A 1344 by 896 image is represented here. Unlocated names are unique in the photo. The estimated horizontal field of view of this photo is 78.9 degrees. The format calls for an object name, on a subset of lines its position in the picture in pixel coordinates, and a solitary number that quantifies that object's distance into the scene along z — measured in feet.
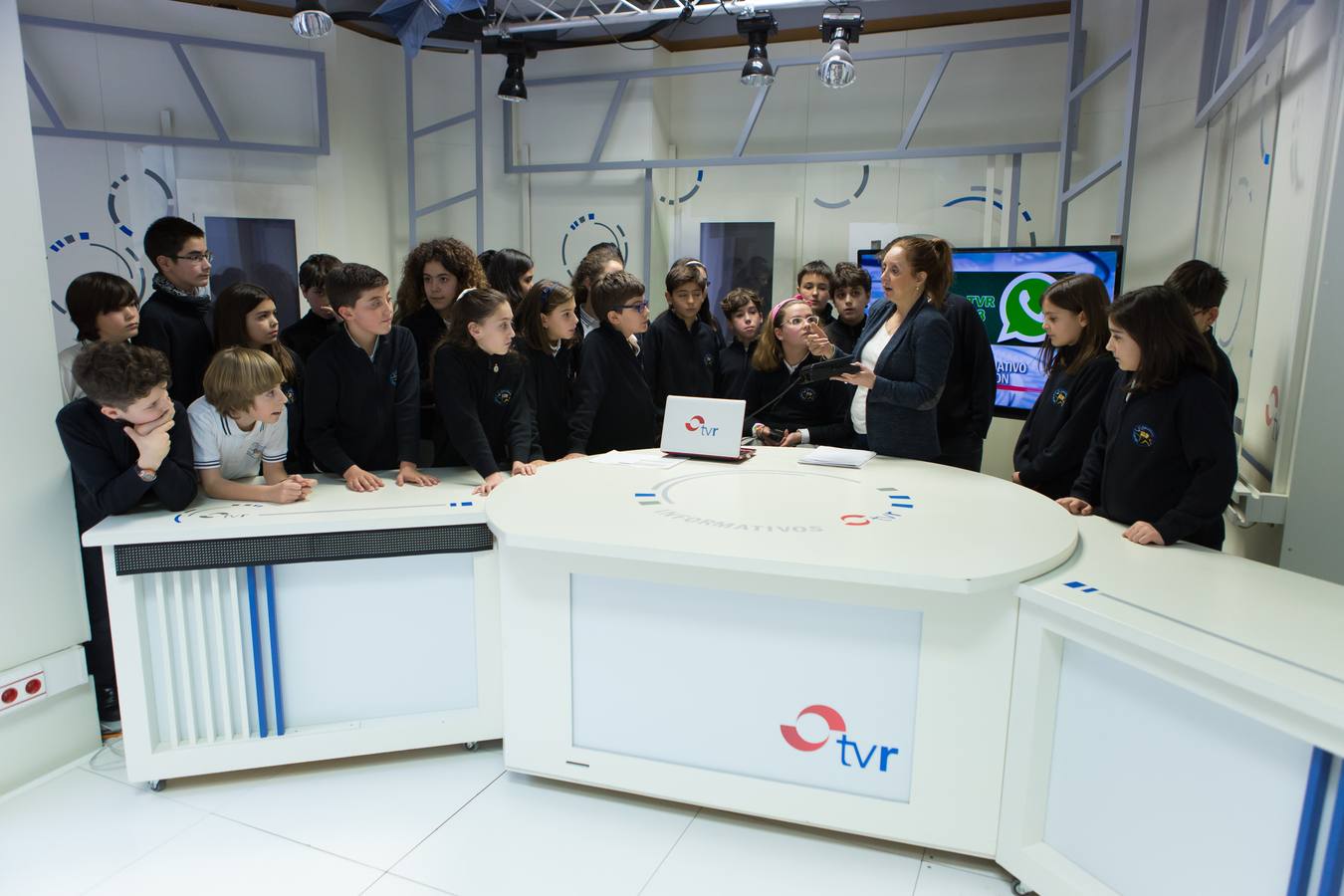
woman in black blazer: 9.02
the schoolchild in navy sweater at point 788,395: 11.04
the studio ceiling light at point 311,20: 14.06
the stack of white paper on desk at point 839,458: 9.13
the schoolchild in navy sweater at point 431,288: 11.02
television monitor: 14.15
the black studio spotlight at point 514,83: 17.54
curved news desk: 5.18
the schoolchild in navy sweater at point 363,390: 8.77
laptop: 9.25
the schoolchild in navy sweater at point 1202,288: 9.14
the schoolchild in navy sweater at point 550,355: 10.10
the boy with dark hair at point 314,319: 10.85
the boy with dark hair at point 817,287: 13.10
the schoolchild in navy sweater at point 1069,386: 9.06
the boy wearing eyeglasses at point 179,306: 9.39
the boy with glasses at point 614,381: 10.22
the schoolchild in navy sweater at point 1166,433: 6.79
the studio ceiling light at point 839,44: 14.01
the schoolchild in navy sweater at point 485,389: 9.12
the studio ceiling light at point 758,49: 15.06
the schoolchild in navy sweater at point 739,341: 12.14
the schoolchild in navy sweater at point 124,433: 7.06
